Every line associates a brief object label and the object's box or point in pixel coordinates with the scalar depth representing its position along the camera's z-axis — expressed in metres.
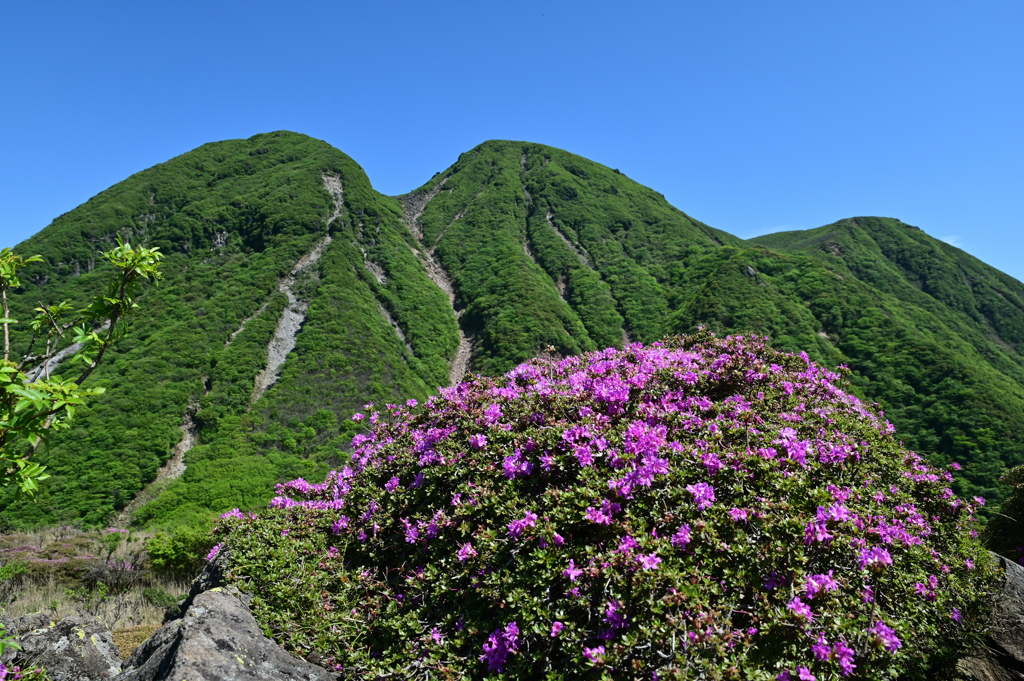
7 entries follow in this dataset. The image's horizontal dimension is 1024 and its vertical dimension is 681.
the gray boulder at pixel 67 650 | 4.71
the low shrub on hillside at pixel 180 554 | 12.39
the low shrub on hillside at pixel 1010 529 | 7.18
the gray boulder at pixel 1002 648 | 4.13
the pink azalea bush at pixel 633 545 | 3.44
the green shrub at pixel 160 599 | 8.77
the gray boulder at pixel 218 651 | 3.52
